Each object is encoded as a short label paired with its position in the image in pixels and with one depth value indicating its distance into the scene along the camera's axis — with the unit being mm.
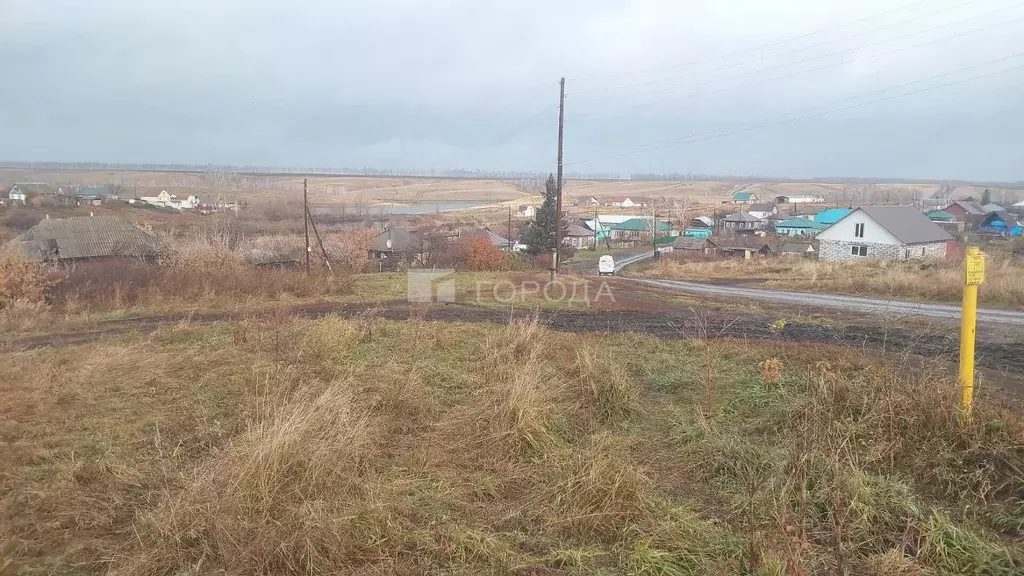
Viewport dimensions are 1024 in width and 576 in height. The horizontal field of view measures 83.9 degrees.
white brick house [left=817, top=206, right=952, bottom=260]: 39438
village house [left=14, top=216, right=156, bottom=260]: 33750
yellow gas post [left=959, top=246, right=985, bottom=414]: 4000
